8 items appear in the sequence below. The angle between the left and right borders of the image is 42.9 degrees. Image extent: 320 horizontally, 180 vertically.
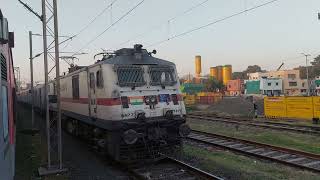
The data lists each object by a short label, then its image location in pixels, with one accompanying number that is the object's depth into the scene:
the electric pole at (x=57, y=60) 11.78
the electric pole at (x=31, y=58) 25.14
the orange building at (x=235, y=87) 115.57
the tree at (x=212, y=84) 115.72
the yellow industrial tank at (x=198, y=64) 107.14
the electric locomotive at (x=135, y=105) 11.22
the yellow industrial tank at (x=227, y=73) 131.65
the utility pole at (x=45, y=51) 12.23
